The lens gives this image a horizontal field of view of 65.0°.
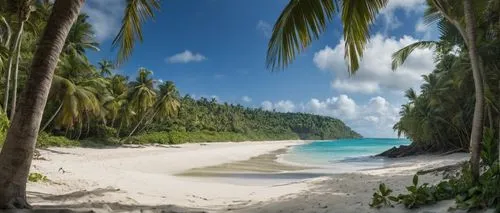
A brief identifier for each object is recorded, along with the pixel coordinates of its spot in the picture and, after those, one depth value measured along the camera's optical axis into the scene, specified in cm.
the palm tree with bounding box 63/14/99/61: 2544
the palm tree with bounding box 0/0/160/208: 418
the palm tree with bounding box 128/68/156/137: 3966
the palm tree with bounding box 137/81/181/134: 4328
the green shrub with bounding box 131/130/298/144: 4253
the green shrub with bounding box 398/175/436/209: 442
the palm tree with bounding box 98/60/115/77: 4422
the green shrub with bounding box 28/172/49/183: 781
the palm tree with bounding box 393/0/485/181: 490
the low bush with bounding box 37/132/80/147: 2572
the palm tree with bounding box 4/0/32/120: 803
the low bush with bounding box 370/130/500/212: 367
